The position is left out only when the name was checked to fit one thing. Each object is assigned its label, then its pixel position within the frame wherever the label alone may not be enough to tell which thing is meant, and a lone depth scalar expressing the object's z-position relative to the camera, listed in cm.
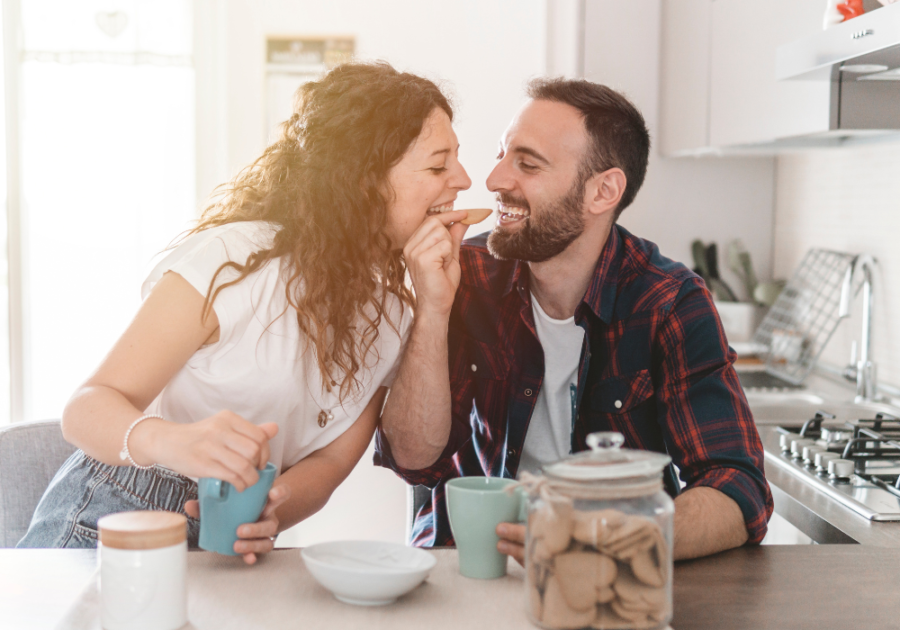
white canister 76
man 136
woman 119
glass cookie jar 74
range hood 139
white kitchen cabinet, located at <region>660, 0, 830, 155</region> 203
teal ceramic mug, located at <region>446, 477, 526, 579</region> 90
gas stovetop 145
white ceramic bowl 82
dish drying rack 258
